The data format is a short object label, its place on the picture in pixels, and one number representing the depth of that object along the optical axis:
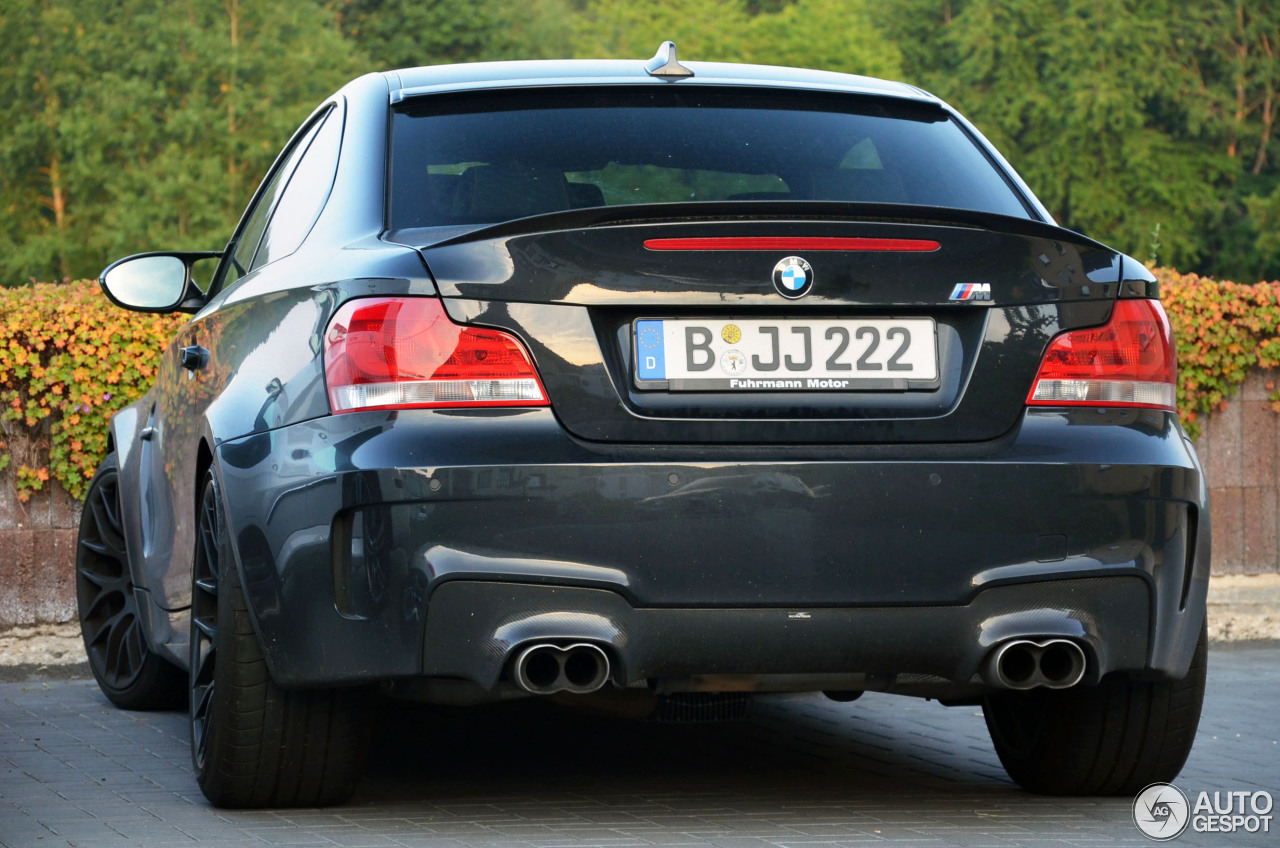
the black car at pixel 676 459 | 6.98
